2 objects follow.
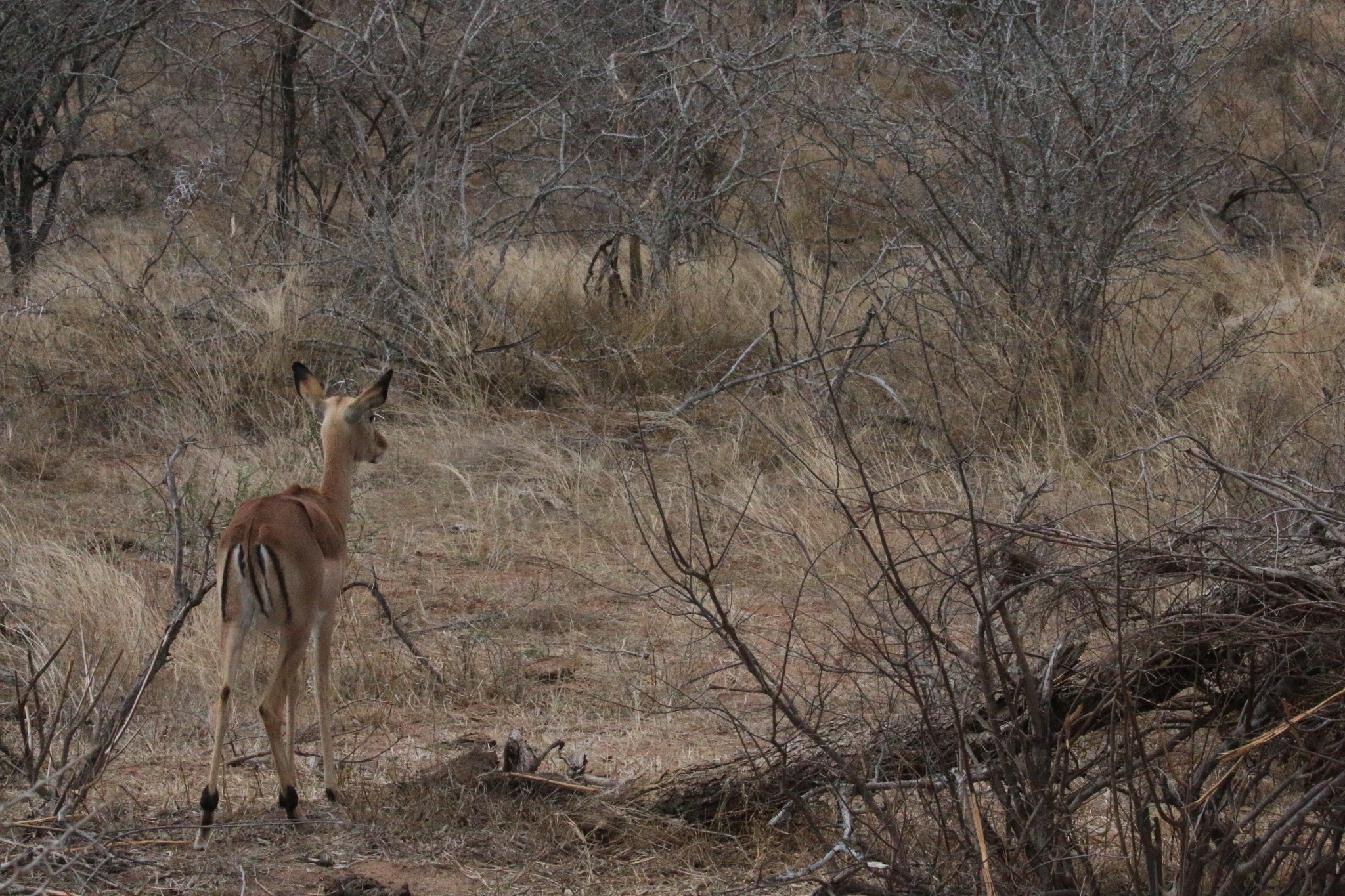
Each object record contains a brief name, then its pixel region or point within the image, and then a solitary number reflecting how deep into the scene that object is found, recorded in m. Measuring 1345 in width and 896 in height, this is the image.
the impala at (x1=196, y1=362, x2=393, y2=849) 7.59
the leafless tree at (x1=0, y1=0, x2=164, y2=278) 19.09
